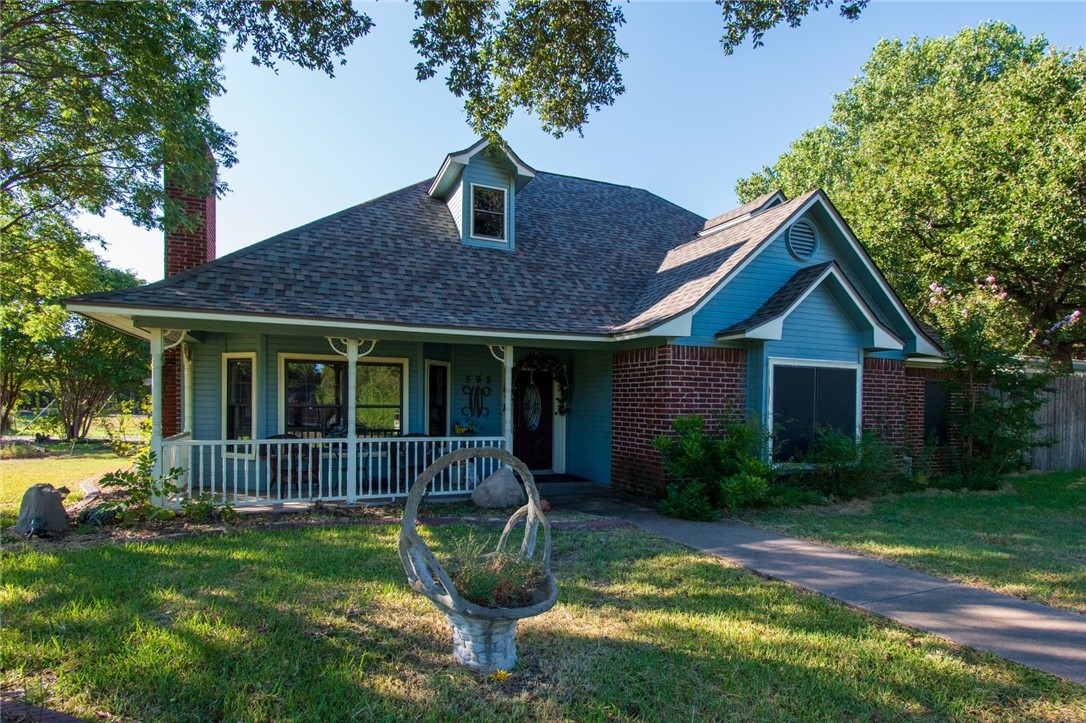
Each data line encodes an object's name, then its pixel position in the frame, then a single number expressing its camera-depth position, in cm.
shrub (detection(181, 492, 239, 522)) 770
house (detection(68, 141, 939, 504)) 875
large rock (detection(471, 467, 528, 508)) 895
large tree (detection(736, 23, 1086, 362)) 1368
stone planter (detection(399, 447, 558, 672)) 344
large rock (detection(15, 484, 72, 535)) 689
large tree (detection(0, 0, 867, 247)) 717
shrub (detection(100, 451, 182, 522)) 755
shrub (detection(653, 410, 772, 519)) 823
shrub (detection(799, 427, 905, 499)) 954
